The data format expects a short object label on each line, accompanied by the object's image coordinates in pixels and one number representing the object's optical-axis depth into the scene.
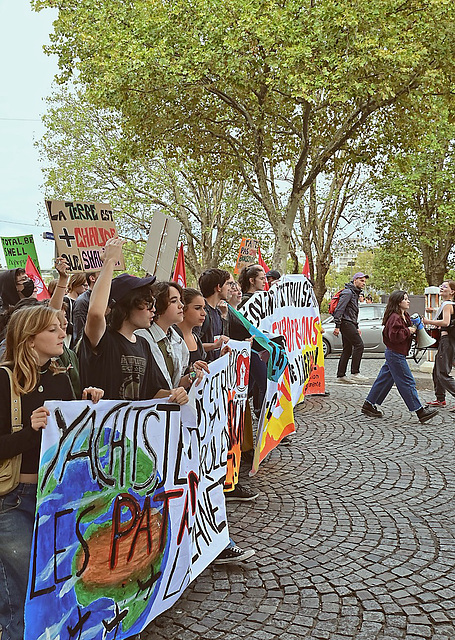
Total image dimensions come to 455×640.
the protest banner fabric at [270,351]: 5.40
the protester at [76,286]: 6.25
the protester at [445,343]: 8.01
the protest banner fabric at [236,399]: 4.33
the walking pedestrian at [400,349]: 7.53
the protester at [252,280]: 6.86
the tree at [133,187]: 23.19
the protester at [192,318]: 4.19
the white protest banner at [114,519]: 2.34
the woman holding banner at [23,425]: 2.35
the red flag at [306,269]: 8.57
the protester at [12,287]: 5.67
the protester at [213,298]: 4.94
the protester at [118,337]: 3.00
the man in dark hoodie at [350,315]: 10.23
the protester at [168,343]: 3.47
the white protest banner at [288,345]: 5.41
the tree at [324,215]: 22.64
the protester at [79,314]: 4.77
